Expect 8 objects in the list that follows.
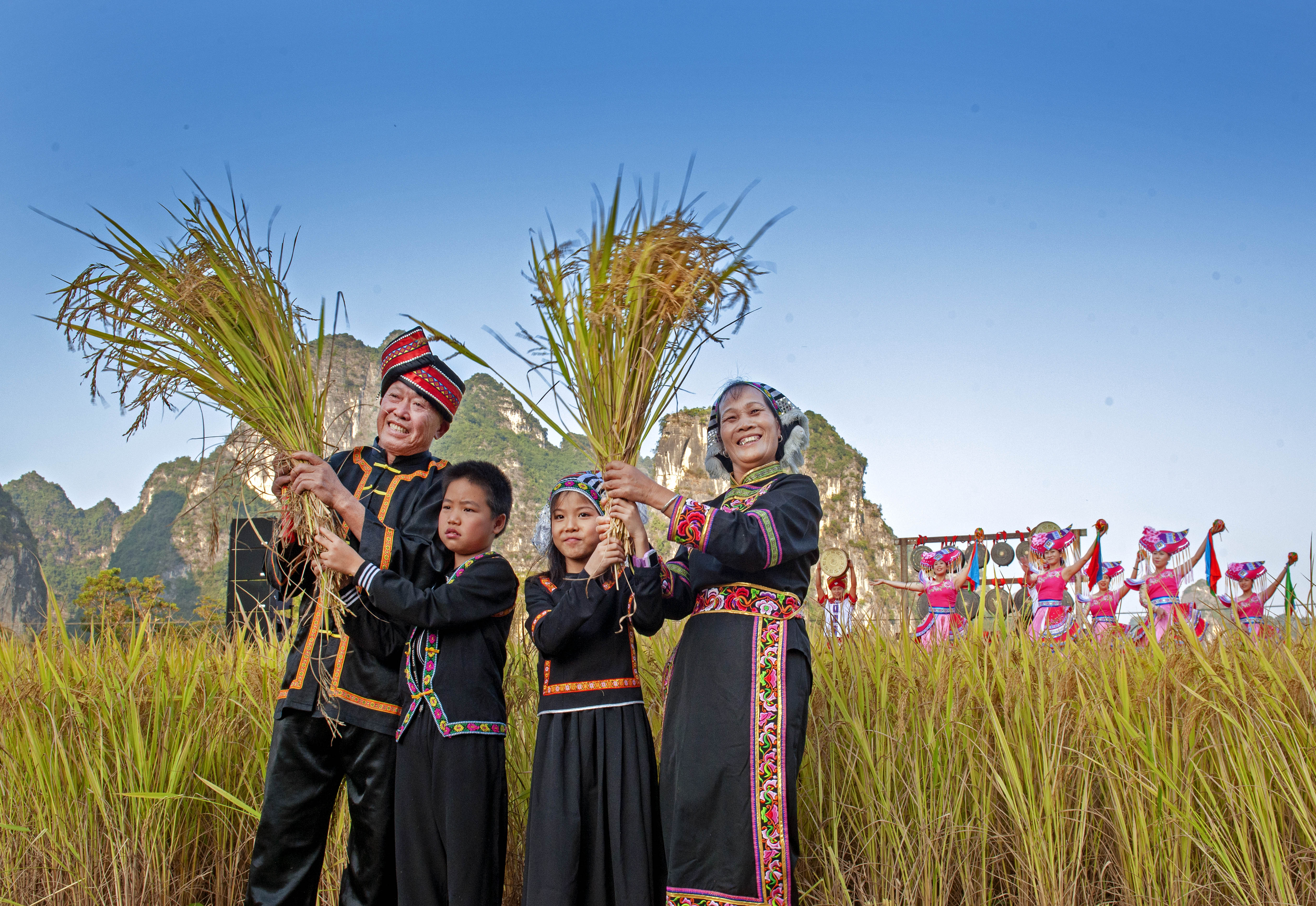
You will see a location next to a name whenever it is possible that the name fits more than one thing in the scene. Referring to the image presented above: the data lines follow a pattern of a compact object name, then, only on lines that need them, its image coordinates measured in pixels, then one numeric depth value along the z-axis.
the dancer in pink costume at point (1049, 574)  8.99
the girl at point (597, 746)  2.41
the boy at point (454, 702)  2.48
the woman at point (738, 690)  2.28
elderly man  2.58
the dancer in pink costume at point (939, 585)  8.15
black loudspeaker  3.45
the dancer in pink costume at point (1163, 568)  8.81
